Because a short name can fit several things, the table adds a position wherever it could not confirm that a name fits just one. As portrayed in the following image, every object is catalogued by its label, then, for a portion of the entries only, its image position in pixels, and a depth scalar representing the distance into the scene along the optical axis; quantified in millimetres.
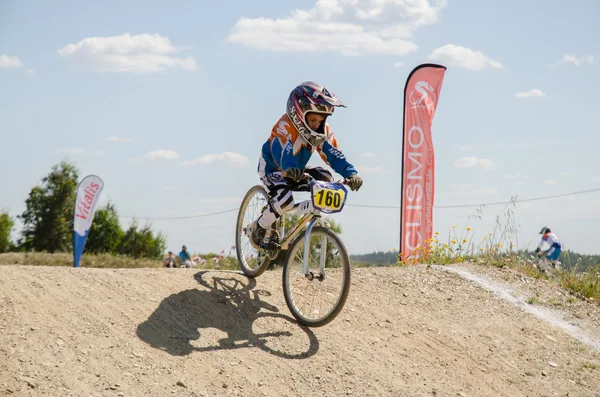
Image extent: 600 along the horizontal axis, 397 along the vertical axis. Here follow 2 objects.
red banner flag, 14930
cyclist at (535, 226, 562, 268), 18812
